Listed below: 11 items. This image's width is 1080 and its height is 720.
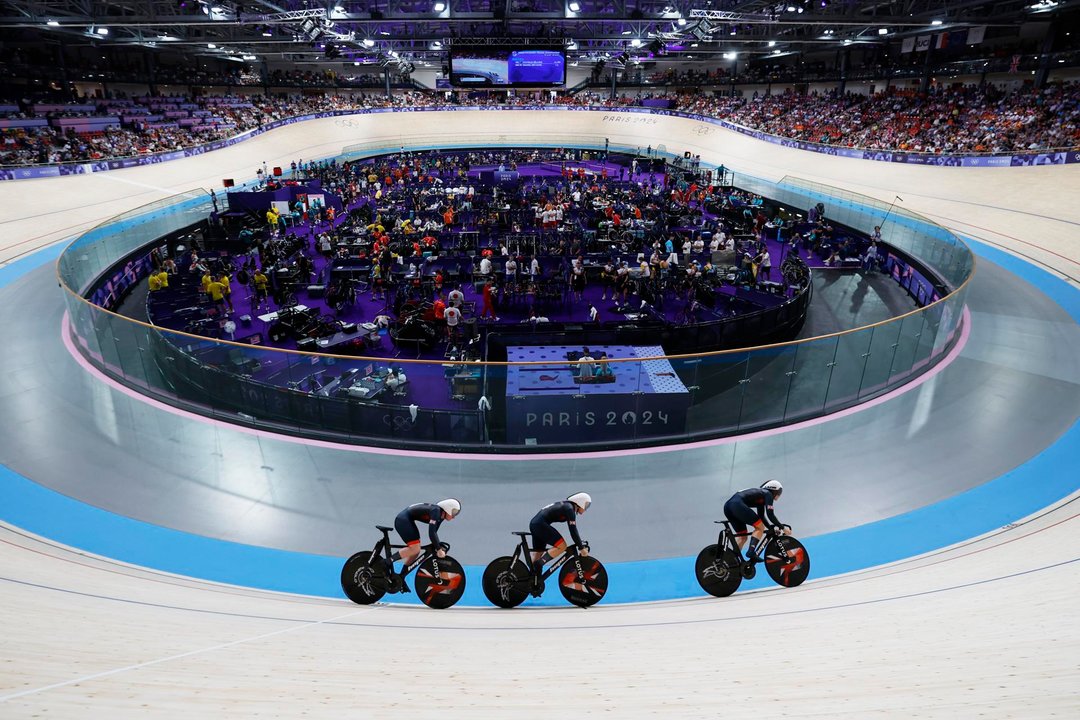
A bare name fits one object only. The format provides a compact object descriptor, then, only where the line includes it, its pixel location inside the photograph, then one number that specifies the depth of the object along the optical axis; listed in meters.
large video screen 29.16
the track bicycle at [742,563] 5.54
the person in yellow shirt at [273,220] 20.94
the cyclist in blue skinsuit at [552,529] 5.02
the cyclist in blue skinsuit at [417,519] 4.93
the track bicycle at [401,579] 5.33
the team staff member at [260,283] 14.99
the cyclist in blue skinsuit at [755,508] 5.31
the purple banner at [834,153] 21.30
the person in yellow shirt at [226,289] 14.36
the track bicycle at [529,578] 5.35
